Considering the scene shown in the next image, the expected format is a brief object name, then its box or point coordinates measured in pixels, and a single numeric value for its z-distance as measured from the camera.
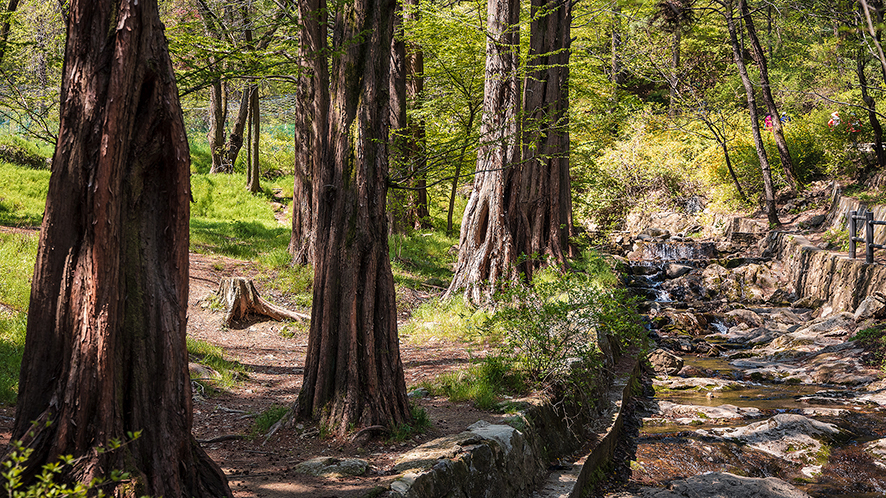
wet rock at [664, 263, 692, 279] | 16.52
